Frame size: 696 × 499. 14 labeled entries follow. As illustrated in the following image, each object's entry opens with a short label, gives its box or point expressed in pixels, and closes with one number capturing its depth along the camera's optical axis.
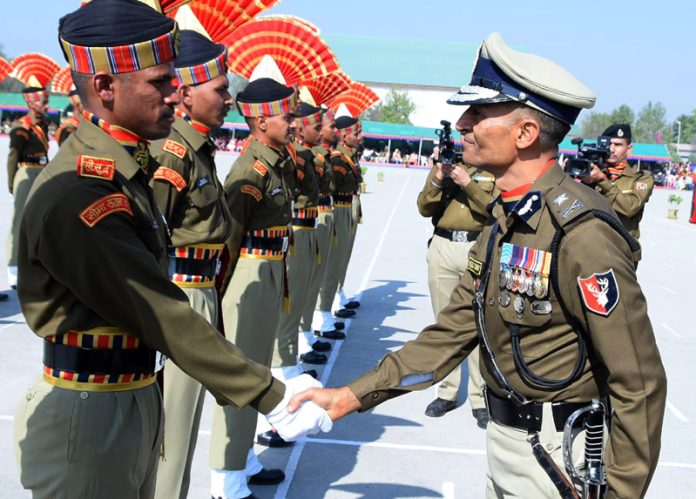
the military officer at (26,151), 10.45
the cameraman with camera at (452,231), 6.39
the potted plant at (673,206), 29.17
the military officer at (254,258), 4.84
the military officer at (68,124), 8.72
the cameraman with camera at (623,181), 8.07
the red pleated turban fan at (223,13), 4.79
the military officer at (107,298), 2.43
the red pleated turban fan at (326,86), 9.08
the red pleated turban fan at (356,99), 13.79
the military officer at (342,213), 9.57
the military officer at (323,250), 8.45
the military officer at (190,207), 4.07
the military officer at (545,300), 2.34
